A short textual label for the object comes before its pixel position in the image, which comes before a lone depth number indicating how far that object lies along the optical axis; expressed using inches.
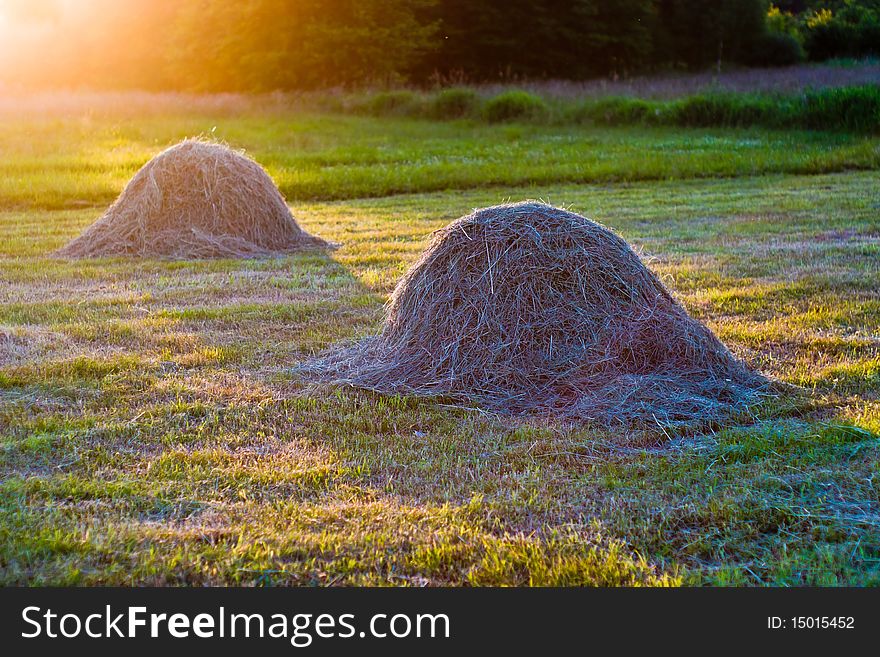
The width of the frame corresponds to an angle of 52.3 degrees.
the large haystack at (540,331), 207.2
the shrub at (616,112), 930.1
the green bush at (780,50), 1728.5
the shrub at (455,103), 1060.5
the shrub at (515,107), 992.2
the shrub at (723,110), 865.5
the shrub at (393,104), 1103.6
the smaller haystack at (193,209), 411.5
